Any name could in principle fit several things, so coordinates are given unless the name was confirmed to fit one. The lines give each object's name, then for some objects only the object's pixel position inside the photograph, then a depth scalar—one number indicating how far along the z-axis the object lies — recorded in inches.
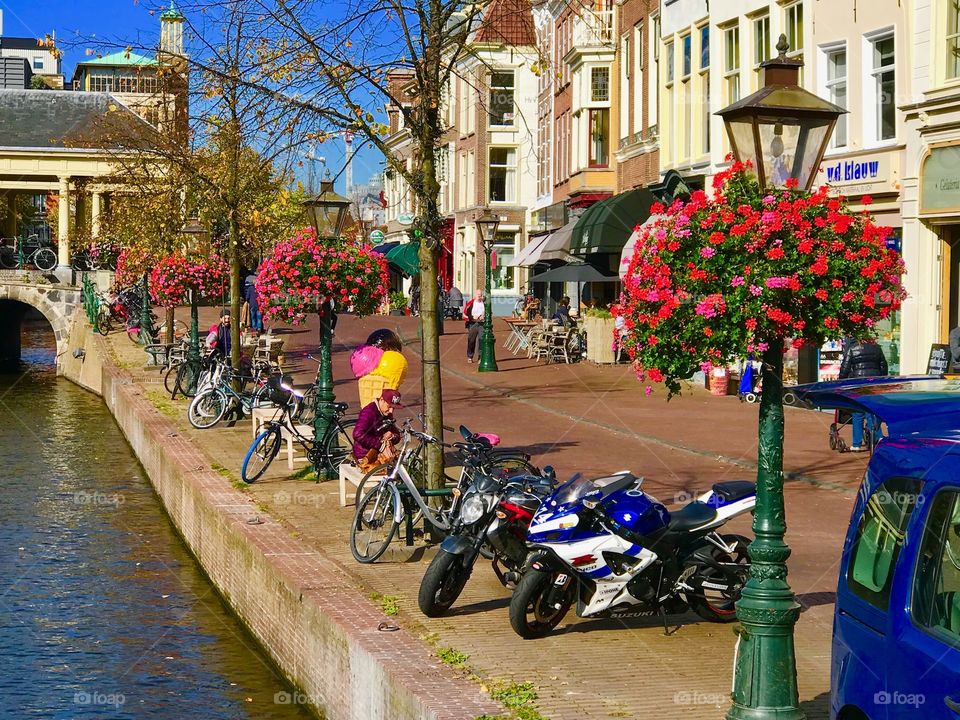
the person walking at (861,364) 653.3
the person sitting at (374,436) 500.7
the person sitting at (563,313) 1297.0
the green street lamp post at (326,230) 608.4
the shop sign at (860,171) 805.2
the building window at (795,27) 908.0
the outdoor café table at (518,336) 1366.9
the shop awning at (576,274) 1266.0
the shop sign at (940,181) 740.6
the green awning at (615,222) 1187.3
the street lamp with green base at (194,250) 973.2
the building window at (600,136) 1401.3
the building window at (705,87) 1058.1
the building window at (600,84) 1375.5
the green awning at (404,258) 2012.8
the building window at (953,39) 749.9
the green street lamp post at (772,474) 240.1
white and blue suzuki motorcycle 324.5
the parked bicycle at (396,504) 406.3
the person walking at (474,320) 1280.8
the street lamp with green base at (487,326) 1172.5
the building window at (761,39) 960.9
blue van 176.9
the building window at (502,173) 2223.2
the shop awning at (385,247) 2429.9
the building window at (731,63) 1008.9
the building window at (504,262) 2151.8
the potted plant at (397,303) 2003.0
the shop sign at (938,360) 690.2
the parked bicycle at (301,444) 585.9
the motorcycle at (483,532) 343.9
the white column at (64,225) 1978.3
